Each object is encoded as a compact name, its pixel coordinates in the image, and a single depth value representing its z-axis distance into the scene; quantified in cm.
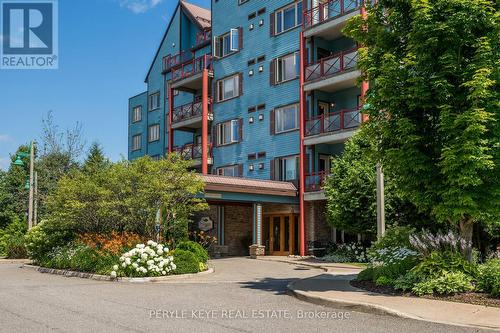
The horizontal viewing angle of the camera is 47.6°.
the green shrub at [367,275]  1489
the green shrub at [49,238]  2370
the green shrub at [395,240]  1568
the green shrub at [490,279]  1157
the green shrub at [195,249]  2050
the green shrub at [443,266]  1275
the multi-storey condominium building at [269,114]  3005
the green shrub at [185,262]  1883
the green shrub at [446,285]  1204
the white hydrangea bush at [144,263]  1792
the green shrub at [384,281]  1354
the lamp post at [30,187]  3045
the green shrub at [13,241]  3147
